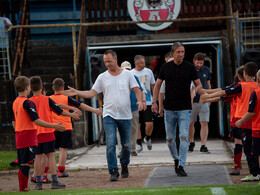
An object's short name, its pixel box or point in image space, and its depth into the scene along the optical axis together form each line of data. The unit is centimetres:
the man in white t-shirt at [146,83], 2359
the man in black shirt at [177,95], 1700
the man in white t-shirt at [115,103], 1677
